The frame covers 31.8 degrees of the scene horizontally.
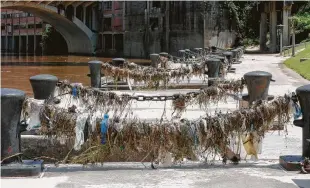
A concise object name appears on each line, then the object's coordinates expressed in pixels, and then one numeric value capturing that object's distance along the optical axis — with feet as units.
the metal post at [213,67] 49.55
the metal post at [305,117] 18.95
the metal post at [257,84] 26.58
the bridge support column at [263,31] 148.99
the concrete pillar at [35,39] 244.38
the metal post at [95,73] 49.66
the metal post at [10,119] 17.70
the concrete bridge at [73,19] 168.46
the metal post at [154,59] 63.24
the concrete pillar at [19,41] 266.14
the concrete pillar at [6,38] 273.54
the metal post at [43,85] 25.60
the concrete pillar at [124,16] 185.47
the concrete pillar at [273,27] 144.87
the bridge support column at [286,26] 143.02
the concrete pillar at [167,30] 166.30
